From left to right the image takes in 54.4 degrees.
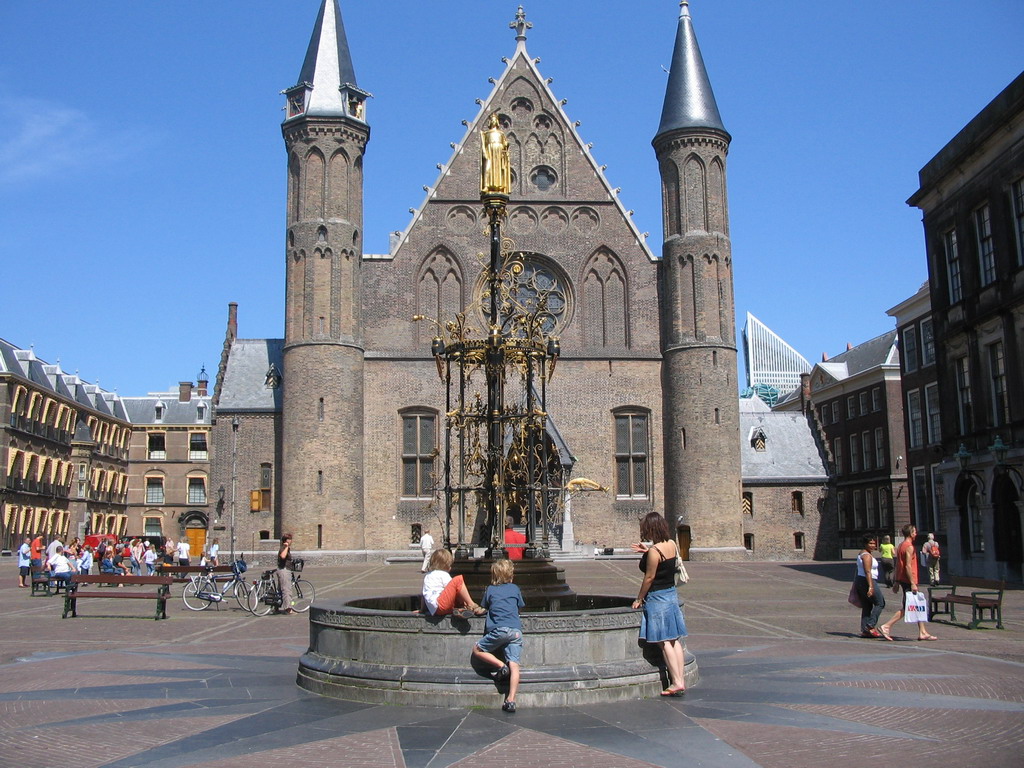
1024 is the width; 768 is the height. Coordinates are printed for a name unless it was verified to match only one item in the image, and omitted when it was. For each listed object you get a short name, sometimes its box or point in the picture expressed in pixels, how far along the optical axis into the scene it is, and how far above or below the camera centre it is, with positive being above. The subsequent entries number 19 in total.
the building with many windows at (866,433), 53.88 +5.29
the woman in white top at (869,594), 14.41 -0.99
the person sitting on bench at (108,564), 27.68 -0.78
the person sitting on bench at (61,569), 24.56 -0.81
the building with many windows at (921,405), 42.56 +5.19
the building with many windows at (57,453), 54.94 +5.26
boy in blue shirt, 8.84 -0.88
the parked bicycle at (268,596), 19.27 -1.20
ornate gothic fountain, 9.04 -0.86
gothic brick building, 39.16 +7.59
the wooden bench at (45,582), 25.17 -1.16
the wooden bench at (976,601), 16.00 -1.27
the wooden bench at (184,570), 21.54 -0.76
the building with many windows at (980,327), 24.86 +5.19
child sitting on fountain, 9.12 -0.58
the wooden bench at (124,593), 18.44 -1.02
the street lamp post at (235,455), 40.09 +3.17
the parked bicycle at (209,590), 20.31 -1.15
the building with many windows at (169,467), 75.44 +5.19
